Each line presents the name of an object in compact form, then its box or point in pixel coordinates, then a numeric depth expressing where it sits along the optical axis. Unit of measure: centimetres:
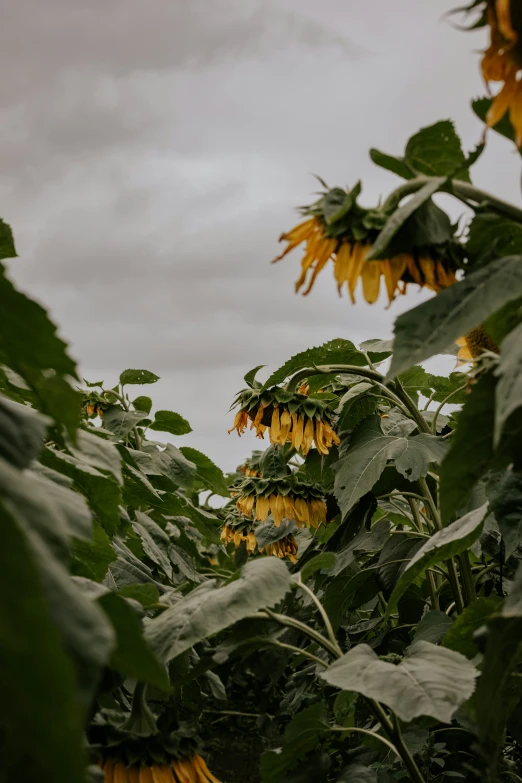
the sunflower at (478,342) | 114
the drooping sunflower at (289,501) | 256
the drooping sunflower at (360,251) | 95
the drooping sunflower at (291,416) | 215
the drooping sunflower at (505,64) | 78
